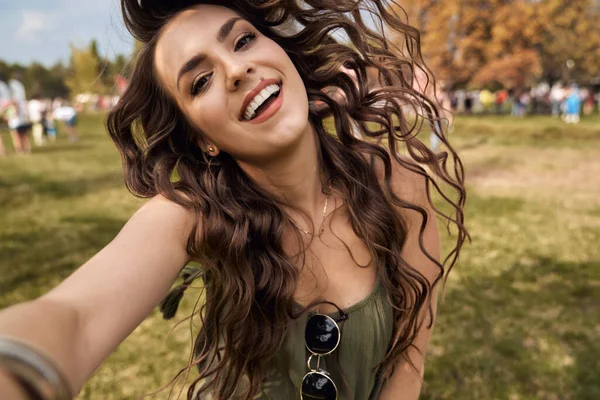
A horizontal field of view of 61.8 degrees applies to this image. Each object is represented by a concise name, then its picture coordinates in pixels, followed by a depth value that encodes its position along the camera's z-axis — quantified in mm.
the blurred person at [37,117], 18797
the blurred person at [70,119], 20812
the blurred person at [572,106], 22703
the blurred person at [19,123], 15375
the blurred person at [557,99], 29234
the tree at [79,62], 30508
